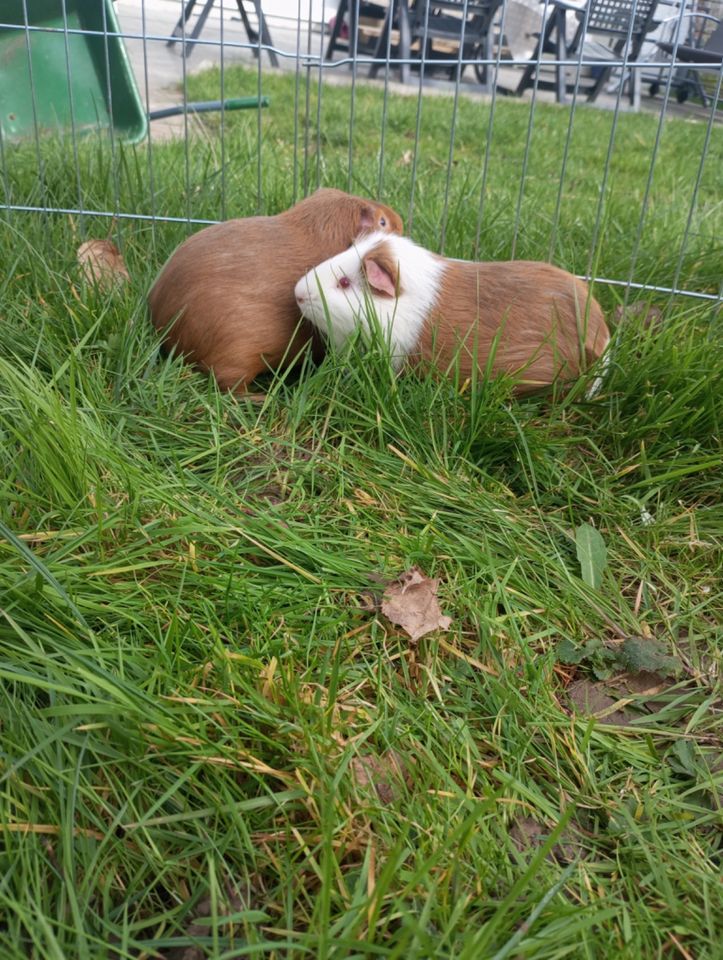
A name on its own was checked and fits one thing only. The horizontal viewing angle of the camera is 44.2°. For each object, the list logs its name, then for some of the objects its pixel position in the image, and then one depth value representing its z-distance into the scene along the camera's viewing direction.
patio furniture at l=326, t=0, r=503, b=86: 3.04
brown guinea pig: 0.70
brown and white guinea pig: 0.68
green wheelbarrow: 1.26
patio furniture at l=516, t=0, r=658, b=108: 3.20
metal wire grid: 0.76
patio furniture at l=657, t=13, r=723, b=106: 3.24
